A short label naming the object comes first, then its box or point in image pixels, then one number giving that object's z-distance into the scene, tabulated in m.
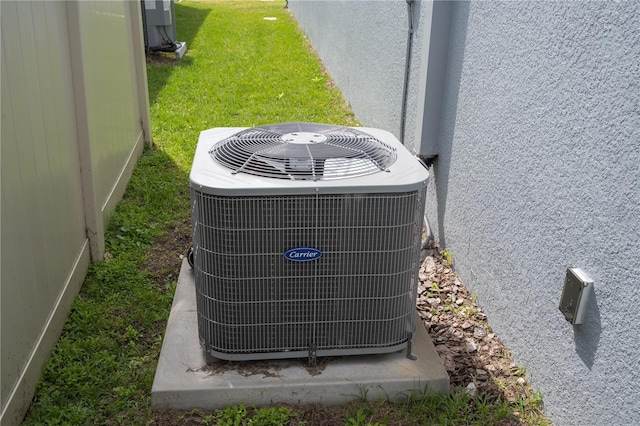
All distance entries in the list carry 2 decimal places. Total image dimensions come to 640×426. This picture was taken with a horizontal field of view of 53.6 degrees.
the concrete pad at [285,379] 2.62
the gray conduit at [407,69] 4.59
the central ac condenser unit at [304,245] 2.43
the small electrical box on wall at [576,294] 2.24
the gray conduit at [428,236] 4.00
